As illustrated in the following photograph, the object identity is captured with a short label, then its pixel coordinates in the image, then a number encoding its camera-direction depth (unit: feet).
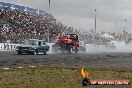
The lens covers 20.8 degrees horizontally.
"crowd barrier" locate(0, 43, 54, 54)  152.97
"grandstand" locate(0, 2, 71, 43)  161.75
